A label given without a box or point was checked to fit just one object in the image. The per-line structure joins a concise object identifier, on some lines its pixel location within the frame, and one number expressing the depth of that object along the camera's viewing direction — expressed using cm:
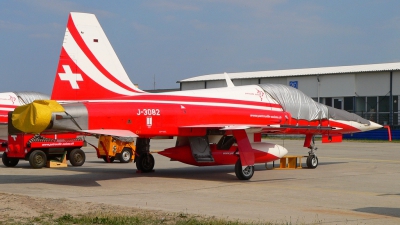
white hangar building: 4925
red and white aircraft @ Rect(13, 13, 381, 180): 1586
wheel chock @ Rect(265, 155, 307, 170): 2188
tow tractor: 2133
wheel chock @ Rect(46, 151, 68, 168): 2178
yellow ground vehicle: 2420
